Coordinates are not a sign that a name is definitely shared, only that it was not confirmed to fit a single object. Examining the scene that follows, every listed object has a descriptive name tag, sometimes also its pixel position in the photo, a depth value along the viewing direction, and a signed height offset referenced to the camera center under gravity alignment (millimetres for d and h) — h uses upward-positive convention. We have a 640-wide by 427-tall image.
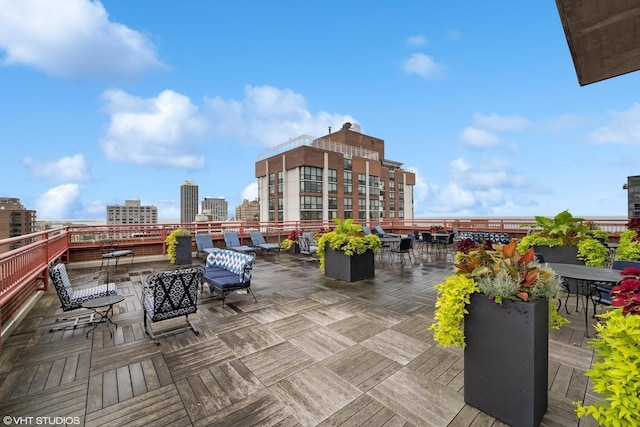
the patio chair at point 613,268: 3042 -770
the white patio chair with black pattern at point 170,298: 3203 -1025
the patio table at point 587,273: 2873 -729
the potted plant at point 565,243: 4625 -573
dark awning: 2832 +2194
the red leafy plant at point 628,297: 1229 -410
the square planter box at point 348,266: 5891 -1160
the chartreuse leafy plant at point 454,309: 1896 -687
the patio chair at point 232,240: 8984 -834
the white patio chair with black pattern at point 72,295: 3307 -1059
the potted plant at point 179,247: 8134 -917
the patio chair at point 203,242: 8700 -834
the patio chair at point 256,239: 9583 -851
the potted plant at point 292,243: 9891 -1043
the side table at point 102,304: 3362 -1096
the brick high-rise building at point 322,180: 30688 +4476
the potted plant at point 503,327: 1729 -794
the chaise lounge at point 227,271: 4328 -1021
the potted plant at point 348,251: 5863 -827
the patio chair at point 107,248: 7986 -910
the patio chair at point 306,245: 8258 -947
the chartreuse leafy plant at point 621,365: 1127 -684
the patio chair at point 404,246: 7387 -886
